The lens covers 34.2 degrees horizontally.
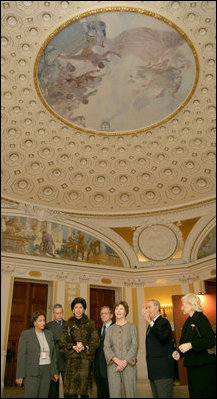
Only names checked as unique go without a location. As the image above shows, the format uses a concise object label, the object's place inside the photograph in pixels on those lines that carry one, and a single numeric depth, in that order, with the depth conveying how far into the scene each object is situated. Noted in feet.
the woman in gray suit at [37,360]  20.20
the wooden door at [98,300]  56.90
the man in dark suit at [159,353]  18.53
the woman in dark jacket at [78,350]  20.35
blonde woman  17.62
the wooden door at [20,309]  47.50
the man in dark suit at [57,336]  23.40
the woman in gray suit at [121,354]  19.52
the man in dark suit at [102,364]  22.99
